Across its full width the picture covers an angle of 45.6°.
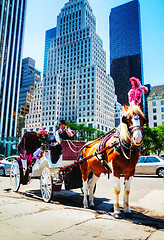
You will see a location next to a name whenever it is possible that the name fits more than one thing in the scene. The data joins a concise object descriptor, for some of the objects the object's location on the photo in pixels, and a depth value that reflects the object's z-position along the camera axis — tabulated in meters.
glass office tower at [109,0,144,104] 165.38
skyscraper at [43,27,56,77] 192.25
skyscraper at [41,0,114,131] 99.19
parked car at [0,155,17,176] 17.25
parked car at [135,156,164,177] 15.45
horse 4.55
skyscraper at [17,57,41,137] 132.88
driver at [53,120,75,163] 7.21
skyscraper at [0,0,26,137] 91.06
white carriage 6.64
